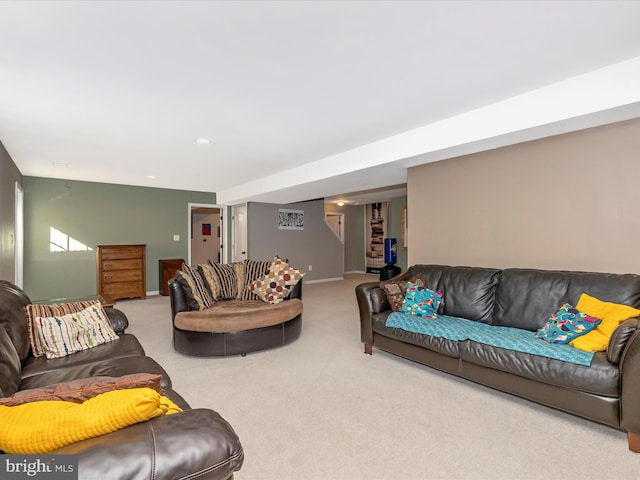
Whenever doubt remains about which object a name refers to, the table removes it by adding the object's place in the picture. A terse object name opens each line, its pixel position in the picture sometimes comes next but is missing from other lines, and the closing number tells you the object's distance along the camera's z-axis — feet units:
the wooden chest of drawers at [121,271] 20.61
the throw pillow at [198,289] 12.07
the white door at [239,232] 25.84
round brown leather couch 11.27
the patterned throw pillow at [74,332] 7.51
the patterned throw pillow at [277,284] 13.32
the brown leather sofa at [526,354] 6.56
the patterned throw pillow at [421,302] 10.83
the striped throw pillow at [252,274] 13.99
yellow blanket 2.67
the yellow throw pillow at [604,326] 7.27
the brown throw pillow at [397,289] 11.18
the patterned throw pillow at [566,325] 7.74
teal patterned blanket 7.27
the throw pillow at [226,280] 13.93
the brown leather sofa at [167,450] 2.59
